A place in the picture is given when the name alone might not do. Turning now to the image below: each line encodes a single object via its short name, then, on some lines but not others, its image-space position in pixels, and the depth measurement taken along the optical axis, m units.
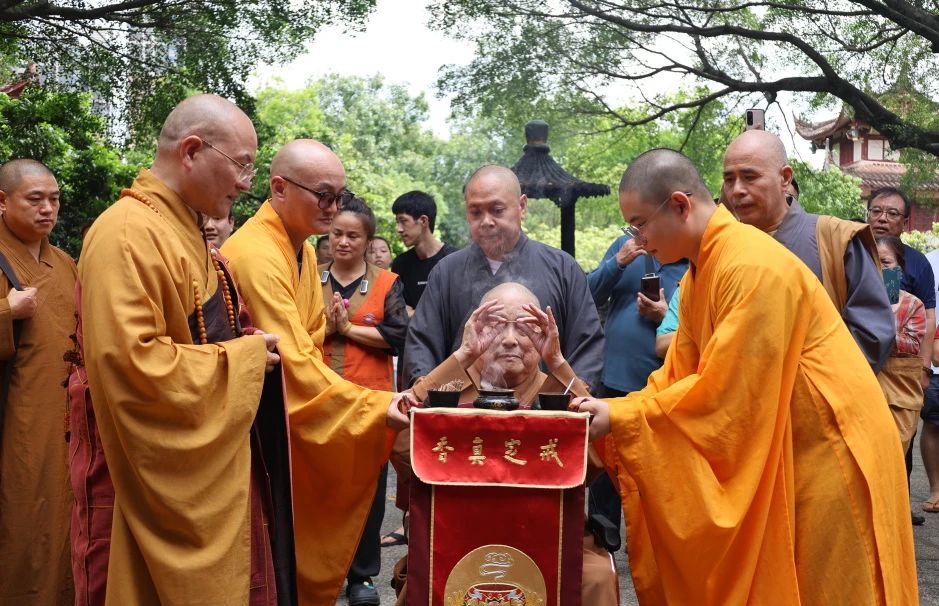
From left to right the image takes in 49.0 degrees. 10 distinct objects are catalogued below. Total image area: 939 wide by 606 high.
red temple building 28.17
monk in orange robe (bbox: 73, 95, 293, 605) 2.92
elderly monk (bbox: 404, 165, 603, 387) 4.44
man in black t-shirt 6.44
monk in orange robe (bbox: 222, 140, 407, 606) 3.67
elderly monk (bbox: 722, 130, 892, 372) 3.89
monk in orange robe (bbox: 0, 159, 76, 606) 4.41
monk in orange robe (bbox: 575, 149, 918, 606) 3.16
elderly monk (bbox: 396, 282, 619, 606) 3.69
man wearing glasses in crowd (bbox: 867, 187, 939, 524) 6.20
